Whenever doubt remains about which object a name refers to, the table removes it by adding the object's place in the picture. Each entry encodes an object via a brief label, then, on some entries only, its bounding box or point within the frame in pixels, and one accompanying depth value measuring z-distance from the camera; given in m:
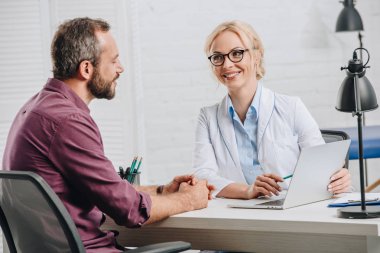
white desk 2.05
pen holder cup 2.65
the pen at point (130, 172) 2.64
